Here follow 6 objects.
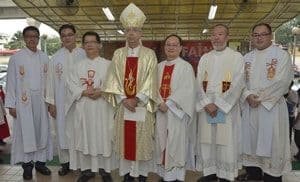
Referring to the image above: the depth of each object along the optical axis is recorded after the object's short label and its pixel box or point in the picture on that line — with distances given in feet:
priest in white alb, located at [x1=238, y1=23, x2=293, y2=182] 14.47
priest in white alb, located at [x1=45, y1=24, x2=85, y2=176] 16.26
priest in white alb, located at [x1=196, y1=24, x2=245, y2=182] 14.02
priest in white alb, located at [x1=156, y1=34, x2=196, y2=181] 13.98
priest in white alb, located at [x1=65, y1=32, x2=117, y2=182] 14.78
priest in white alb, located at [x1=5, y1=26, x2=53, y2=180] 16.16
